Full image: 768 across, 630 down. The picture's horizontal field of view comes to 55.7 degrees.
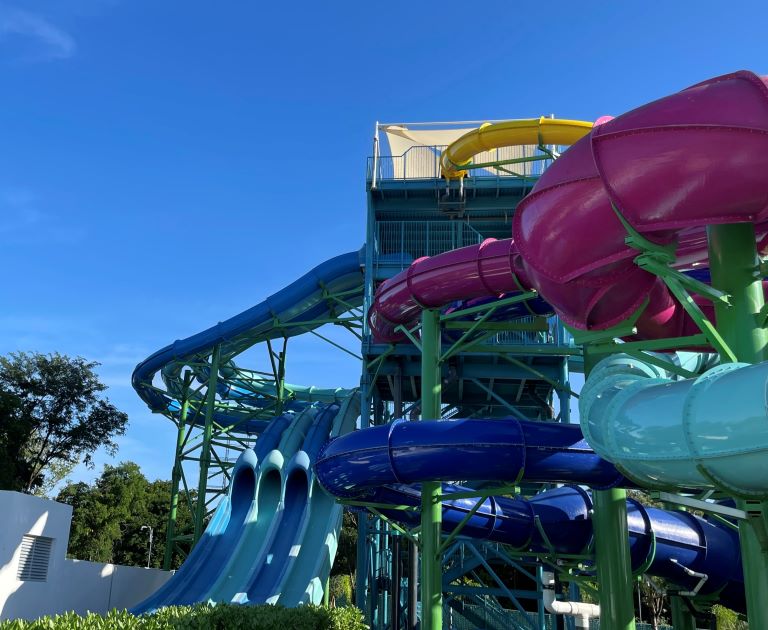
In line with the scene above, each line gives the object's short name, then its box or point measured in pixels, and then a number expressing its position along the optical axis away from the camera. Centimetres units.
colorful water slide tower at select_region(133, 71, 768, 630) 539
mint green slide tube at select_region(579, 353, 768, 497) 439
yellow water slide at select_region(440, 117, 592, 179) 1465
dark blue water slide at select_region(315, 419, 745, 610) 841
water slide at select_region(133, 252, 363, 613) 1454
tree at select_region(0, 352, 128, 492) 2509
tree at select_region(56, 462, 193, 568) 3694
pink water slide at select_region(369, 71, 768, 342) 538
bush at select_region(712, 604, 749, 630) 2161
